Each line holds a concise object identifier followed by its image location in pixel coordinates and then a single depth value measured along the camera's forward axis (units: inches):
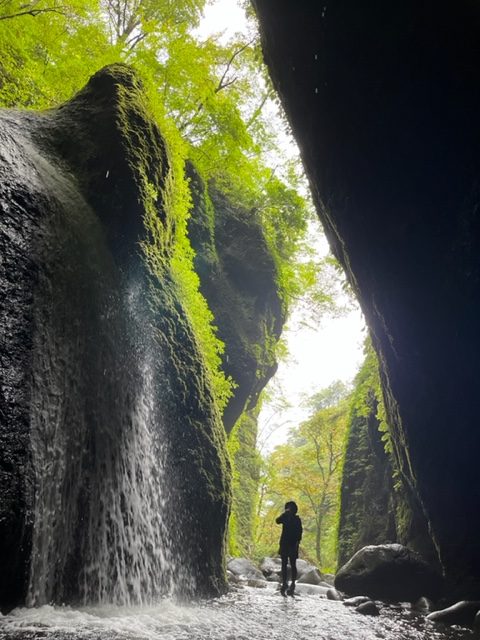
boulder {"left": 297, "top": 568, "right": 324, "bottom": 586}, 458.0
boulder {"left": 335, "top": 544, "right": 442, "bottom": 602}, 341.1
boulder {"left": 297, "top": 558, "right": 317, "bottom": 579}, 493.2
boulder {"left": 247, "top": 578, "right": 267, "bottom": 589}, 392.6
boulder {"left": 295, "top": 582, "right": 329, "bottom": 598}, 362.2
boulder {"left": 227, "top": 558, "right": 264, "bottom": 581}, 483.2
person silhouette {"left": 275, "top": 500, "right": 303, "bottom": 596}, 321.1
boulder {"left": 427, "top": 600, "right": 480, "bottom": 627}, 238.4
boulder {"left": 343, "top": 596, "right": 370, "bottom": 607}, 290.4
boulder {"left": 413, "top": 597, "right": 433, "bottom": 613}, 297.4
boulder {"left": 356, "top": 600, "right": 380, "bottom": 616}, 258.1
